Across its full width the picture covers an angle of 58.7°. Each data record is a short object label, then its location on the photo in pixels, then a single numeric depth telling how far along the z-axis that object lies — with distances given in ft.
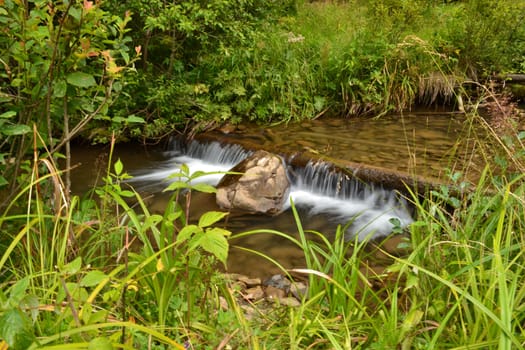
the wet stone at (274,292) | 11.19
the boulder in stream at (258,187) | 16.75
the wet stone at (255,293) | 10.96
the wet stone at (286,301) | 10.40
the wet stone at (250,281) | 11.87
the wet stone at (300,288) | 11.31
